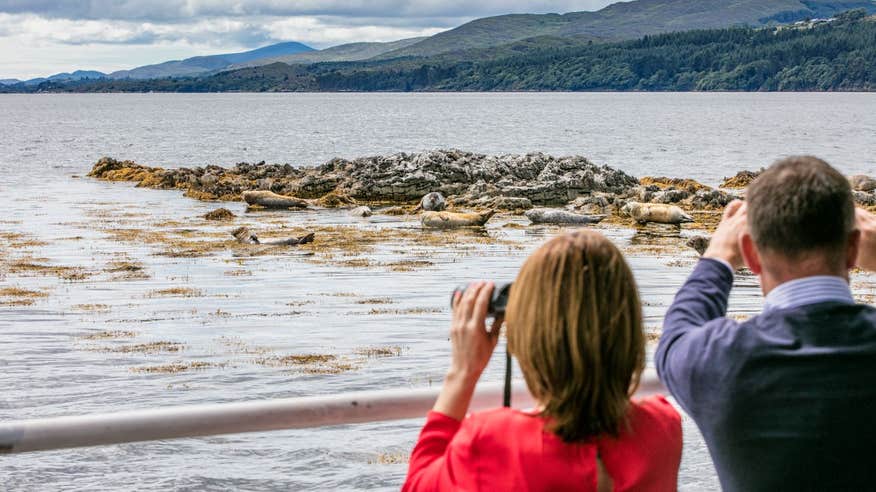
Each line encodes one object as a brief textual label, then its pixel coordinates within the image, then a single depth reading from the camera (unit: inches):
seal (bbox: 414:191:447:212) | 1427.2
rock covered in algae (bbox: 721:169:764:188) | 1859.0
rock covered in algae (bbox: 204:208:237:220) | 1395.2
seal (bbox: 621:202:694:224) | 1290.6
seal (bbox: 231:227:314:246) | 1116.5
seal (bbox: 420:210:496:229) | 1279.5
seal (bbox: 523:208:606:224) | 1328.7
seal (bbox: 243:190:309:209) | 1552.7
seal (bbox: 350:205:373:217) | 1423.5
